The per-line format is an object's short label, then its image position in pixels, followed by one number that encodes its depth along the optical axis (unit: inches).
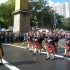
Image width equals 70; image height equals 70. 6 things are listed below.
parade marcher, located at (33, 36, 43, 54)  266.5
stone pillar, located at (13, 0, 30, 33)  536.1
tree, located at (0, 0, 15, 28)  1063.3
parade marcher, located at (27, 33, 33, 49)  312.0
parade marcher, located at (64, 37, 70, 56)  231.3
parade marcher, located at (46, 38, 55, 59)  217.9
